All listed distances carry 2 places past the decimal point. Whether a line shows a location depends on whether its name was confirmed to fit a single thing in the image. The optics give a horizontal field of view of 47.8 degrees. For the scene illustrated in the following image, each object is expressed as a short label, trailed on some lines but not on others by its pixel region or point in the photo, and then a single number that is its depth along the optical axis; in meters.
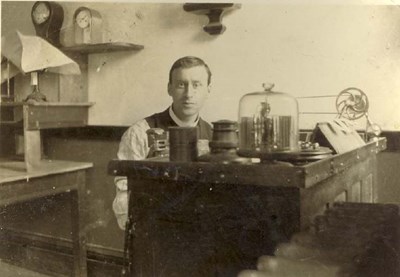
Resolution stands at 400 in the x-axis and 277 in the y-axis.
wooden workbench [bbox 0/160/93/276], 1.70
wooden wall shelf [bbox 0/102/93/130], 1.91
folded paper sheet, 2.09
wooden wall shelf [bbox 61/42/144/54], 2.01
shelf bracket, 1.79
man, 1.74
